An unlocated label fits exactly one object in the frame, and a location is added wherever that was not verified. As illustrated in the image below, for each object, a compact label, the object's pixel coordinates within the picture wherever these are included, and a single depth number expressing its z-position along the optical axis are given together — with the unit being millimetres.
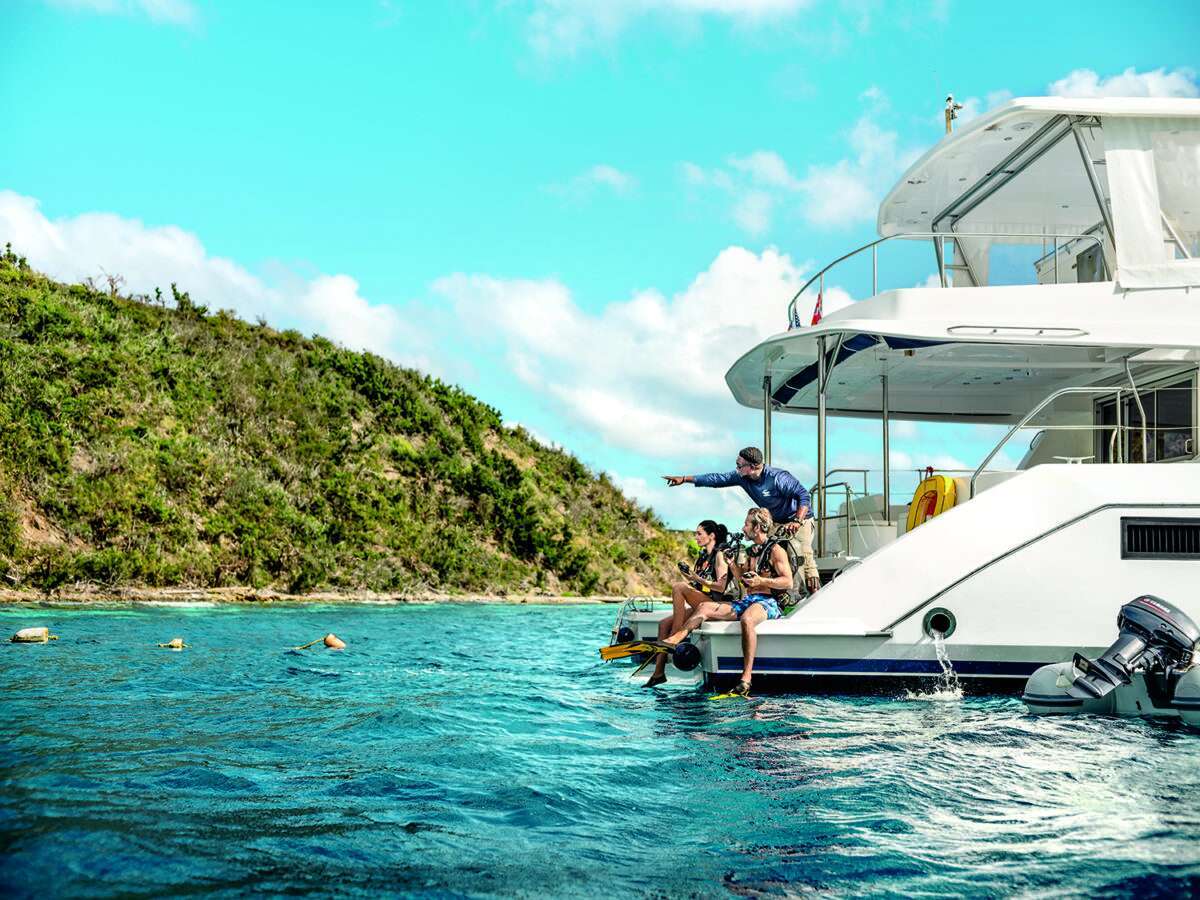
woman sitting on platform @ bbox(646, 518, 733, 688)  9578
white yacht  8547
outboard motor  7383
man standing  9969
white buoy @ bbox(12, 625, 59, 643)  12391
